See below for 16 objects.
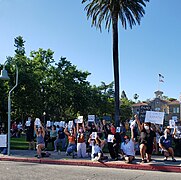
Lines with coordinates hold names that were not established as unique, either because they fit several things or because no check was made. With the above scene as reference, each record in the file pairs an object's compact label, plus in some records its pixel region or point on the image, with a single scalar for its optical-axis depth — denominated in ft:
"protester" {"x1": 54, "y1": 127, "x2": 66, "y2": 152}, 41.01
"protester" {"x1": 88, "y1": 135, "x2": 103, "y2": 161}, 31.61
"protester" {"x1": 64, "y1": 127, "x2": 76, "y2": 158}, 35.78
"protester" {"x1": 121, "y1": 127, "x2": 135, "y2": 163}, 29.80
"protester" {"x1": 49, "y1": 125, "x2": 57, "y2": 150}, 44.26
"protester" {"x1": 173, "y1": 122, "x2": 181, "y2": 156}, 36.02
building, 259.80
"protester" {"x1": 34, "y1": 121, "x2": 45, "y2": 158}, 34.51
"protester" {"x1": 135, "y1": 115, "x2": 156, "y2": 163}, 29.71
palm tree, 60.63
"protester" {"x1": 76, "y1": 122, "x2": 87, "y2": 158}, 34.68
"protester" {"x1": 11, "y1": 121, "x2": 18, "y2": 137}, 70.75
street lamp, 36.65
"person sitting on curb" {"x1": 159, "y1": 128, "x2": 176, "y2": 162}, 31.42
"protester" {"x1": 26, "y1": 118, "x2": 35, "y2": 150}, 42.34
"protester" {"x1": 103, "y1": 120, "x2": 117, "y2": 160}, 32.84
